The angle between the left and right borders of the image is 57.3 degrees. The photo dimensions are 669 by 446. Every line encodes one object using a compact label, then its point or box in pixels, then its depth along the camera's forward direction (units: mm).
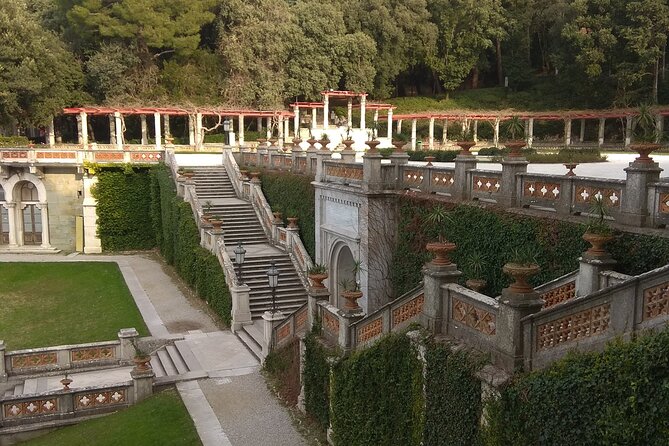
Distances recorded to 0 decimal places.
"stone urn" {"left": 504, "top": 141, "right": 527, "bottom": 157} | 11789
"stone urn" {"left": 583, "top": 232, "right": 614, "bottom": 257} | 8938
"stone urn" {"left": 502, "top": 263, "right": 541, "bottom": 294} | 7668
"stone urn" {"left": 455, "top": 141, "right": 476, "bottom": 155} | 13742
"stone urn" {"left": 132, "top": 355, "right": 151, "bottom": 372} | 15578
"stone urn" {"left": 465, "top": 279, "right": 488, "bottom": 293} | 11875
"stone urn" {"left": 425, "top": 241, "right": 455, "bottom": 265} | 9461
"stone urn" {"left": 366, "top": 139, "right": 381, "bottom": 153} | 16234
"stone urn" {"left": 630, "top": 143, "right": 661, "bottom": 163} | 9145
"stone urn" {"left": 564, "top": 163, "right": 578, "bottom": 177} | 11138
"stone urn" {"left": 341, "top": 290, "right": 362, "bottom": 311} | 12383
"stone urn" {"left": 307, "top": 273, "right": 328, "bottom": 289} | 14039
